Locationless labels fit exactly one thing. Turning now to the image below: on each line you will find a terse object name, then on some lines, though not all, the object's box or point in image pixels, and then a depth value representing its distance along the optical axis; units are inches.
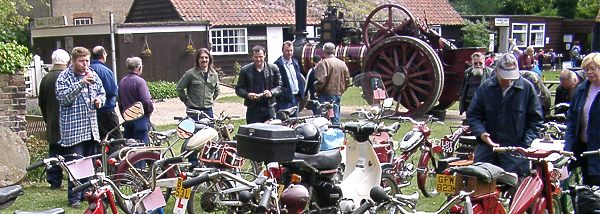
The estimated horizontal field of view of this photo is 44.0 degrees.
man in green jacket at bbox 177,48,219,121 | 320.2
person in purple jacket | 298.7
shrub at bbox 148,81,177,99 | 788.0
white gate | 776.9
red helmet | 170.1
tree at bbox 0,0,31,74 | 332.2
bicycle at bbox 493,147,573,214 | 190.4
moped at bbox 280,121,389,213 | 174.1
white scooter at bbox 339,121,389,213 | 236.2
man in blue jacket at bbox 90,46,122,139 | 297.7
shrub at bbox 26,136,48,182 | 322.7
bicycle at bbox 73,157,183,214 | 161.9
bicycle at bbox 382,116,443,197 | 284.5
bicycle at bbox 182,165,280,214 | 151.2
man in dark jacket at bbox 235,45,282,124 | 323.6
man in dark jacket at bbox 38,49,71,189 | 286.0
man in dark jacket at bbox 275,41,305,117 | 348.2
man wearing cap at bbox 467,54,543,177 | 216.4
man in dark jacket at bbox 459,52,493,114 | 386.9
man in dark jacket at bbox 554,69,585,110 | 336.8
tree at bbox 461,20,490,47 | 1251.2
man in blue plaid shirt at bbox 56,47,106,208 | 268.4
